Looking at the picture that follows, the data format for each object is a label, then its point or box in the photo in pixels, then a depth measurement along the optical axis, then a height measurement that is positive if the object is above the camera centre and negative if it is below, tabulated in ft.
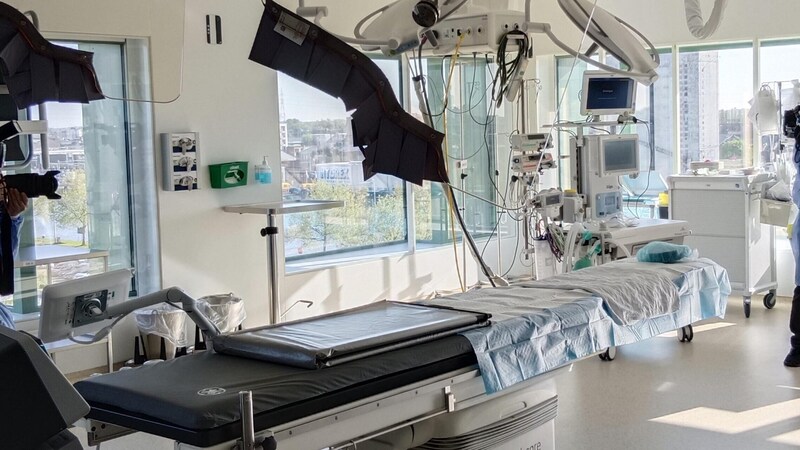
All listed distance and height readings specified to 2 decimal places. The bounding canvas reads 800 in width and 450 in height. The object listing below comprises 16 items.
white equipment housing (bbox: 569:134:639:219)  19.66 +0.14
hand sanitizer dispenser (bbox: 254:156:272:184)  21.11 +0.41
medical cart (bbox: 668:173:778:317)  22.61 -1.24
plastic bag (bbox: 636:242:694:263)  15.39 -1.26
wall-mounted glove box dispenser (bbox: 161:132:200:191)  19.34 +0.70
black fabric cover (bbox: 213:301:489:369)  8.80 -1.56
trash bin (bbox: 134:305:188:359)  18.49 -2.82
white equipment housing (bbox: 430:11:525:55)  12.12 +2.13
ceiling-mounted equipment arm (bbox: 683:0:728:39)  10.12 +1.82
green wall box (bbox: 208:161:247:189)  20.08 +0.40
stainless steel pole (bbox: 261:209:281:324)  19.43 -1.64
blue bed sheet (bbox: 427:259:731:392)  10.19 -1.85
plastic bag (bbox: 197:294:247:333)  18.78 -2.50
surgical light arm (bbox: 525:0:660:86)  11.44 +1.91
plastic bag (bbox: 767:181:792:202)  22.24 -0.39
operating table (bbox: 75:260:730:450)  7.81 -1.96
